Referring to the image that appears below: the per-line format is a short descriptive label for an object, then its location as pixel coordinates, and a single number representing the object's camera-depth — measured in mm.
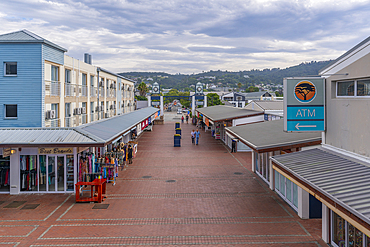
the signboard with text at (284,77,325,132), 10398
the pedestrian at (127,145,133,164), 21853
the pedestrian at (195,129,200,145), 31403
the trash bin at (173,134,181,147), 30172
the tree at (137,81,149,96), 91000
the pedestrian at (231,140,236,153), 26666
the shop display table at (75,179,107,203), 13453
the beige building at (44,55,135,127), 17609
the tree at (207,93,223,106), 98388
